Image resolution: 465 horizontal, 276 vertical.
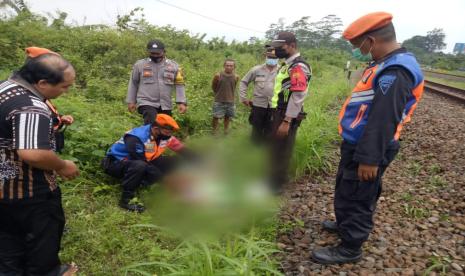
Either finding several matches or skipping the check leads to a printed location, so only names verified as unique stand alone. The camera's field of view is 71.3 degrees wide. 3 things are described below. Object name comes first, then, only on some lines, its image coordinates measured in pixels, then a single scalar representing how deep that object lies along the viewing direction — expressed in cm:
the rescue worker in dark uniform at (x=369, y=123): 198
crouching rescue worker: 331
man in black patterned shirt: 164
